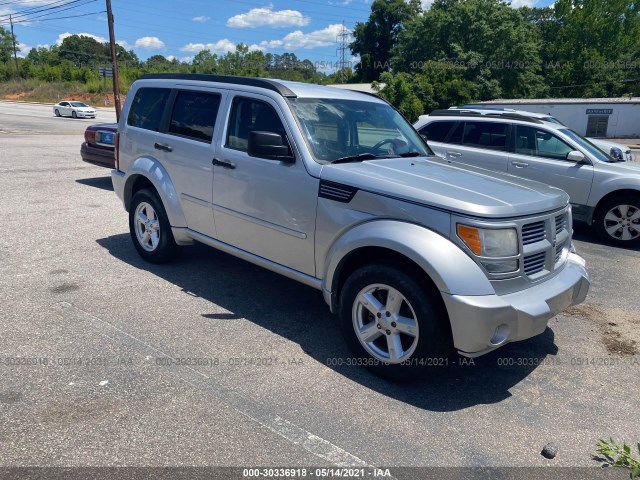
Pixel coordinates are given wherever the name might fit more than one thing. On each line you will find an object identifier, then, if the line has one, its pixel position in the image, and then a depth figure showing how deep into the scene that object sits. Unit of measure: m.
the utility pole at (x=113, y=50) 29.02
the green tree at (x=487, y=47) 50.03
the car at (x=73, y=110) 42.59
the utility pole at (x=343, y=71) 89.45
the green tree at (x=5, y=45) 105.88
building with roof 37.88
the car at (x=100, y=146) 10.01
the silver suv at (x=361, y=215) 3.41
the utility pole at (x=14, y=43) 82.84
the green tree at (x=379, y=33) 84.56
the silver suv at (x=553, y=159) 7.81
